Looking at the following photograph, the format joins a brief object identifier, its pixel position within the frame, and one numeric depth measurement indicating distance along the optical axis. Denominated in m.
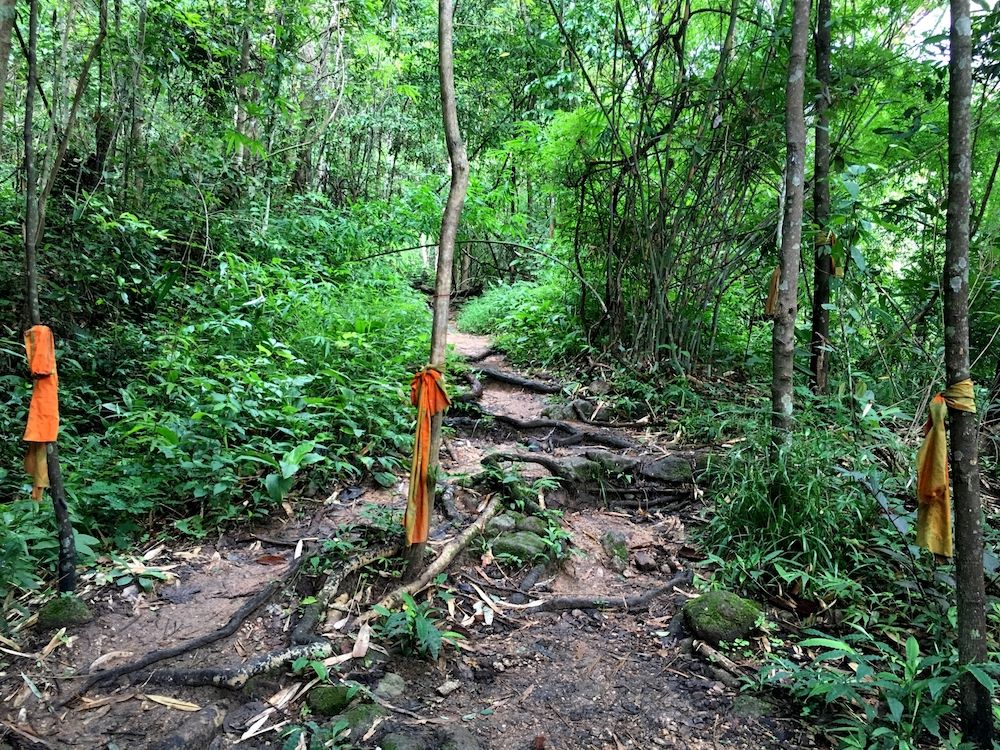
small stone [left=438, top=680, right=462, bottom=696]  2.91
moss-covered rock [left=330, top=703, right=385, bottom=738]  2.53
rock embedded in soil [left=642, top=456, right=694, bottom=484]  5.22
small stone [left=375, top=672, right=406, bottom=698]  2.79
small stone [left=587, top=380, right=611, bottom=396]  7.14
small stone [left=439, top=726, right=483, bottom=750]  2.51
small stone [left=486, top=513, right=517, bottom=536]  4.24
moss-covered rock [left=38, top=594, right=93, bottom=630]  3.06
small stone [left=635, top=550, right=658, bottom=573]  4.25
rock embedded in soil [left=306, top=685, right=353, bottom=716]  2.64
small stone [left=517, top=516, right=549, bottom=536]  4.36
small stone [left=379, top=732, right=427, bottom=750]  2.45
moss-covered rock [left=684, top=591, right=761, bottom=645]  3.28
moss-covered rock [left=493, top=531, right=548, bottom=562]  4.09
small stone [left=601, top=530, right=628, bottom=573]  4.29
